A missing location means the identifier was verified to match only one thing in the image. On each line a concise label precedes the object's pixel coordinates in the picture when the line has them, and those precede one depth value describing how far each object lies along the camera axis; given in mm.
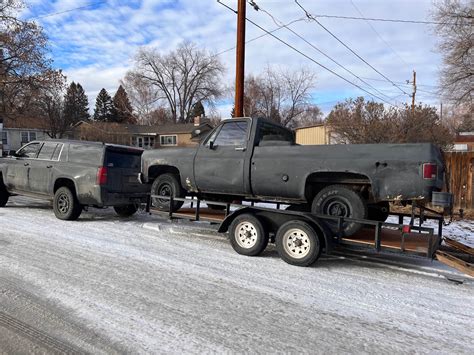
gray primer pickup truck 5098
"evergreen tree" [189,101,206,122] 71075
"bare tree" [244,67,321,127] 56500
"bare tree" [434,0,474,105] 20859
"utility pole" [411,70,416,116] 33656
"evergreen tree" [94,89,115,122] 86188
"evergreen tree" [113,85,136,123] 72938
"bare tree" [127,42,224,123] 67438
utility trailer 5359
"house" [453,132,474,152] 48875
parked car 8602
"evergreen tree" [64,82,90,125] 48375
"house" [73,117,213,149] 45853
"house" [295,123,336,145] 29317
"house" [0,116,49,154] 50931
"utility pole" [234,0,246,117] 11930
